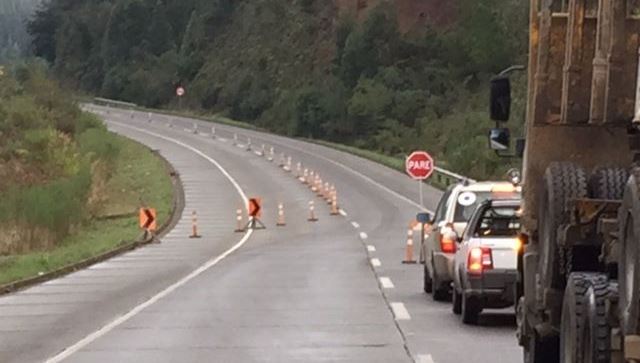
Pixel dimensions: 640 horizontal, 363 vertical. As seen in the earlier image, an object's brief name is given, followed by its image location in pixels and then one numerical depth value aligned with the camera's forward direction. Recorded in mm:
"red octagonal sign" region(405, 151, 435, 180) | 45594
